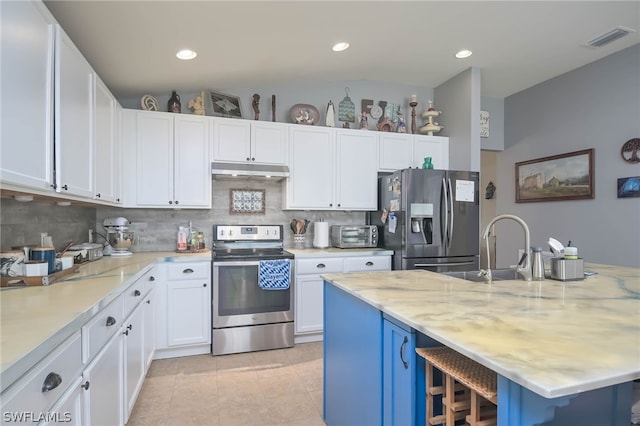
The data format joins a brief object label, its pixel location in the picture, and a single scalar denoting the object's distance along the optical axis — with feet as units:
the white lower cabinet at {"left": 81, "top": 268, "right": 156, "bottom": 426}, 4.38
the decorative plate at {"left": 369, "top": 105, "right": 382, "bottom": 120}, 13.85
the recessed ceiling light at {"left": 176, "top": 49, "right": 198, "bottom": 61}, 8.53
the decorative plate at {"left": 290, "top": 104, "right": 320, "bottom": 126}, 12.42
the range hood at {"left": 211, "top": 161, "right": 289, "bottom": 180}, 10.59
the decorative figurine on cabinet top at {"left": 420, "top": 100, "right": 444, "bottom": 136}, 13.42
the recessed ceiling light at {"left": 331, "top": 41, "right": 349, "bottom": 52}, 9.97
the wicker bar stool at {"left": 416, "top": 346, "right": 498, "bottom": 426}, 3.42
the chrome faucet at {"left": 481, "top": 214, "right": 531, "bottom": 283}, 6.20
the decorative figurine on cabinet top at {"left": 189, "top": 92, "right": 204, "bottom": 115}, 11.05
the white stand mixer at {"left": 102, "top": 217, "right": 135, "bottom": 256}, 9.83
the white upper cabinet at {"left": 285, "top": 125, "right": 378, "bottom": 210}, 11.82
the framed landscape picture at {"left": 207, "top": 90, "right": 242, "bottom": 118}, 11.39
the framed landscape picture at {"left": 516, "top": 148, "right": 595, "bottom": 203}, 11.91
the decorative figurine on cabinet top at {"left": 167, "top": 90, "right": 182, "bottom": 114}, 10.82
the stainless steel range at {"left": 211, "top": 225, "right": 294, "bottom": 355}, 9.92
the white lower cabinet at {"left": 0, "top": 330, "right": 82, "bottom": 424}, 2.67
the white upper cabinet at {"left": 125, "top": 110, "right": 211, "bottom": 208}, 10.14
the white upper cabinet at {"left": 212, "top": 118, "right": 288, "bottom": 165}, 10.93
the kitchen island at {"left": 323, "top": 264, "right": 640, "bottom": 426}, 2.67
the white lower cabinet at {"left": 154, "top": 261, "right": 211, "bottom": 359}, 9.48
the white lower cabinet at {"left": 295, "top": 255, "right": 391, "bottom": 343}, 10.82
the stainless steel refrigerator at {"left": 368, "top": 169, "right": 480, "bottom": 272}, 11.19
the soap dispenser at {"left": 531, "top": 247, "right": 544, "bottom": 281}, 6.28
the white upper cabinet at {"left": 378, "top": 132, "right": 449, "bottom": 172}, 12.84
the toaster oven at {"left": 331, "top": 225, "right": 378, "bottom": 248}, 12.18
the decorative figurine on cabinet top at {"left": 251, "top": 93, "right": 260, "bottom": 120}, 11.85
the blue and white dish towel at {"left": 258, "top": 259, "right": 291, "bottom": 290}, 10.12
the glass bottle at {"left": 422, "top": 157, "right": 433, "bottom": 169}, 12.03
